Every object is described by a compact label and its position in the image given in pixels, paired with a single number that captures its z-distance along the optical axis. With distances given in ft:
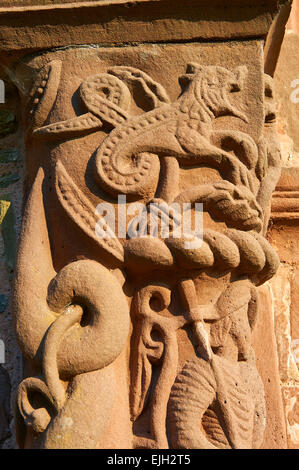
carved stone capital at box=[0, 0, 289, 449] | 5.16
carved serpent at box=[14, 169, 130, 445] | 5.12
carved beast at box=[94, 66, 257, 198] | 5.37
